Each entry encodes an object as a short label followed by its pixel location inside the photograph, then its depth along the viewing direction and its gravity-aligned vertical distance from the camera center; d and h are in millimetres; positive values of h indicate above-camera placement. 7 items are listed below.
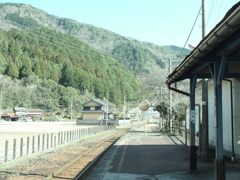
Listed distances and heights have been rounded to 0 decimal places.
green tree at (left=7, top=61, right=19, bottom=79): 122312 +17518
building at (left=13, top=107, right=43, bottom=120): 96138 +695
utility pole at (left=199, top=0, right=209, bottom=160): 11469 -203
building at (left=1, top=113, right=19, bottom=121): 91181 -604
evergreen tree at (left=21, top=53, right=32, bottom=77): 126244 +19885
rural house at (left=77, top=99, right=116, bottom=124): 75812 +1272
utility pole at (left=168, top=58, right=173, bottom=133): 30406 -135
